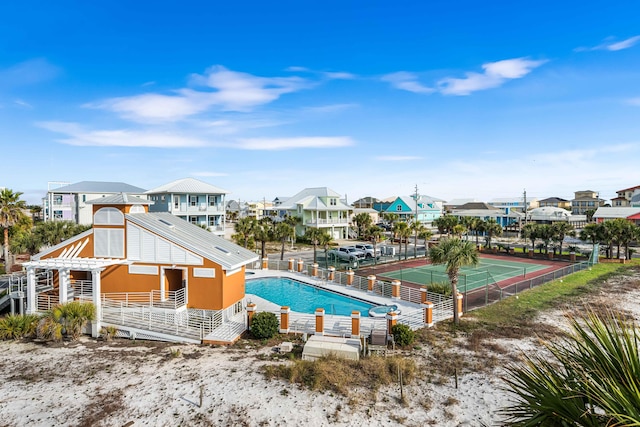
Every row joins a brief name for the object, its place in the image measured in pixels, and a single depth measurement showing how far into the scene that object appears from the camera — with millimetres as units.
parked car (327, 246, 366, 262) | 42969
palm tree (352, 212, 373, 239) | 55725
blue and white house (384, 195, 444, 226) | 88312
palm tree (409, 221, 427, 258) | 46594
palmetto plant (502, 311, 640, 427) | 4051
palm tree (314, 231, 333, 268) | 39094
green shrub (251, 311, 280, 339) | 18516
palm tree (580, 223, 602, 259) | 42875
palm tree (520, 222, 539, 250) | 47594
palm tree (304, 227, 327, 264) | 39000
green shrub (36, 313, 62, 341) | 17516
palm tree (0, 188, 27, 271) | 33375
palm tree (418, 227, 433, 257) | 48094
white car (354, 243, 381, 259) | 45125
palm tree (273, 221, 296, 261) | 39750
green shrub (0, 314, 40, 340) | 17922
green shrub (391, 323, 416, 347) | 17578
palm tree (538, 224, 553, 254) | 46156
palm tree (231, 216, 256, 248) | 37281
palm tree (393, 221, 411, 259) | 44334
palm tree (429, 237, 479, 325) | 20672
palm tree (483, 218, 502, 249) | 52875
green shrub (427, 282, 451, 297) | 24886
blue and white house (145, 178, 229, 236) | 48062
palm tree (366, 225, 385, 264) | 42288
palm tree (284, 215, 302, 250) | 49656
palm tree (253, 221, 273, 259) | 37438
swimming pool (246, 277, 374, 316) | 25641
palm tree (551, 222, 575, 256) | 45638
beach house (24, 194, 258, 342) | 19391
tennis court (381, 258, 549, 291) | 32531
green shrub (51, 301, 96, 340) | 17797
